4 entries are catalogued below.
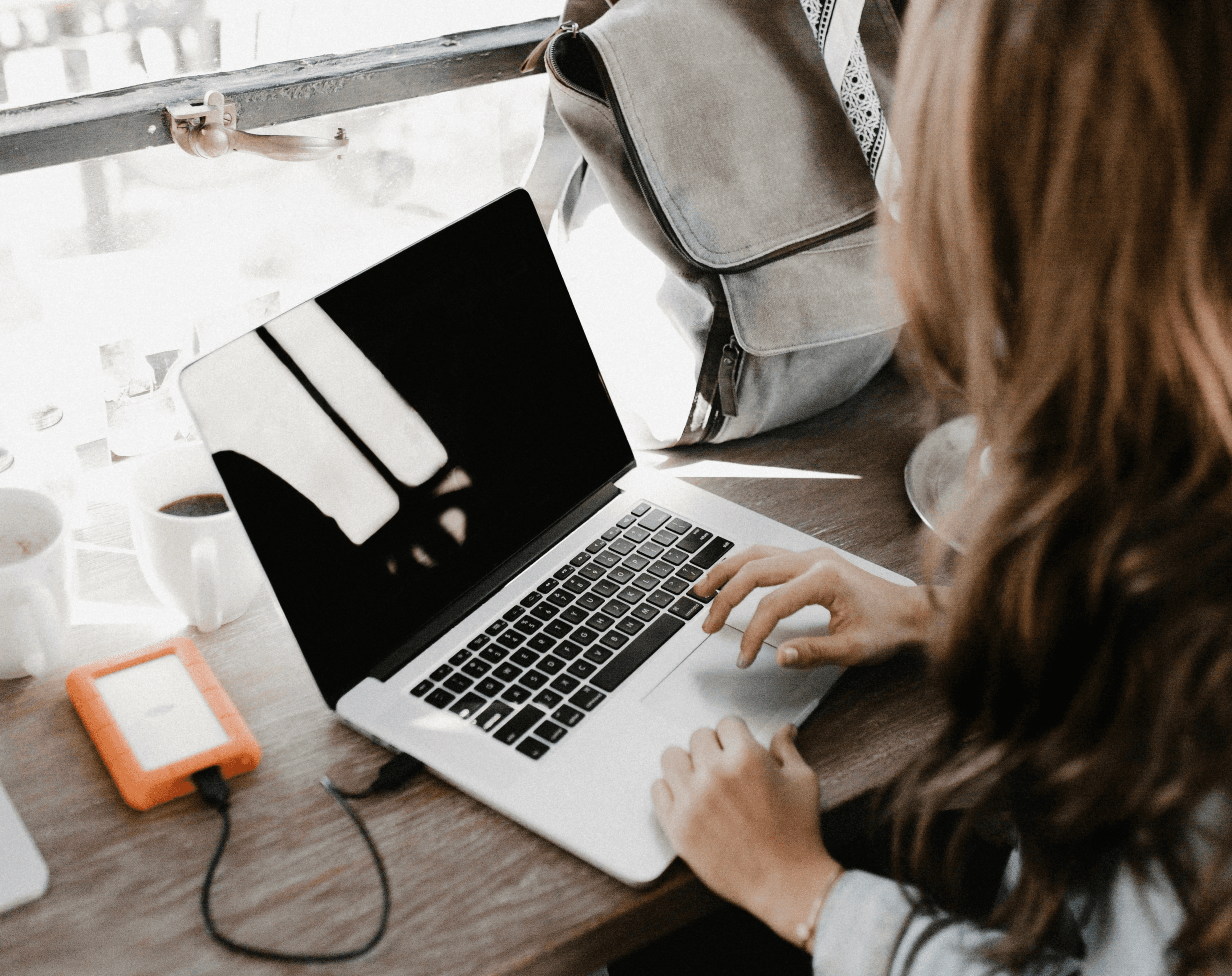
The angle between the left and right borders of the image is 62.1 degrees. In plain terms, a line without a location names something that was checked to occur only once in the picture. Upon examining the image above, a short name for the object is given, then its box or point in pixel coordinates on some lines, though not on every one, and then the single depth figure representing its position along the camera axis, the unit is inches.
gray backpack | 33.3
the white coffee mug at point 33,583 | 25.7
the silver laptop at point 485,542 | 24.9
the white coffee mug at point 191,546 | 27.5
